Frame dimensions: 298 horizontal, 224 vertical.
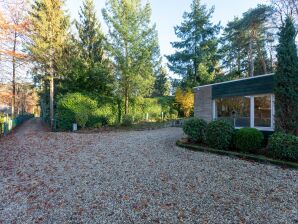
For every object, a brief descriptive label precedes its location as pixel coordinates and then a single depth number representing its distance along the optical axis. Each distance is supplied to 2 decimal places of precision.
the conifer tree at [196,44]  20.12
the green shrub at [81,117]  13.81
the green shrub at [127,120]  15.27
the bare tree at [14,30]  9.65
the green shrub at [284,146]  5.73
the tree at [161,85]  36.65
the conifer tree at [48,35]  14.11
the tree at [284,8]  16.38
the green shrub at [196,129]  8.34
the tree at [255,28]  17.09
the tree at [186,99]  21.59
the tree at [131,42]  15.84
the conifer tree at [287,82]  6.66
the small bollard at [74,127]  13.85
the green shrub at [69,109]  13.92
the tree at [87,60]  16.00
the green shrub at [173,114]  23.11
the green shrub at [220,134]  7.34
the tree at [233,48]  21.05
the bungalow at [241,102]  8.77
